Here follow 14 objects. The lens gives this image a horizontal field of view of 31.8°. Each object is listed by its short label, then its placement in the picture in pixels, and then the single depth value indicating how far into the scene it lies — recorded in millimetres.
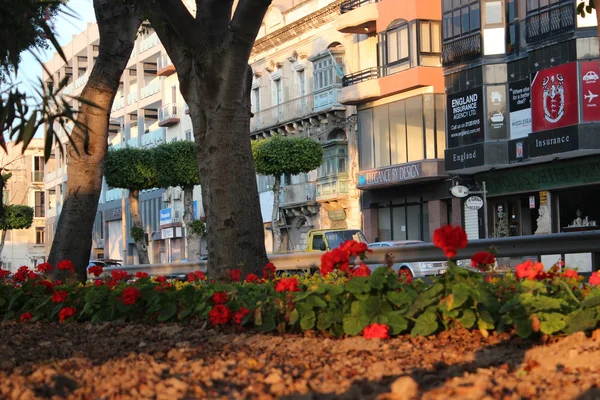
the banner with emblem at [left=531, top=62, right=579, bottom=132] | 33156
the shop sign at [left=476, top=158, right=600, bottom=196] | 34000
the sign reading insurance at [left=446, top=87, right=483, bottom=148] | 37547
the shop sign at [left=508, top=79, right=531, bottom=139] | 35500
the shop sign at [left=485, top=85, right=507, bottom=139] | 36781
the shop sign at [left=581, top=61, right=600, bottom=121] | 32656
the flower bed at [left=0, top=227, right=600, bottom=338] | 6473
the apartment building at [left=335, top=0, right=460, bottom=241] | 40500
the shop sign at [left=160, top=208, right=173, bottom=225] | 69062
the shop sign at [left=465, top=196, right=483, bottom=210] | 34250
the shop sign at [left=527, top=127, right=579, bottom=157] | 32906
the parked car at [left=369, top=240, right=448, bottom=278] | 26062
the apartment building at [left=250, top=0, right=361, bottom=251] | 47812
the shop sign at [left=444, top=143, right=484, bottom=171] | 37281
